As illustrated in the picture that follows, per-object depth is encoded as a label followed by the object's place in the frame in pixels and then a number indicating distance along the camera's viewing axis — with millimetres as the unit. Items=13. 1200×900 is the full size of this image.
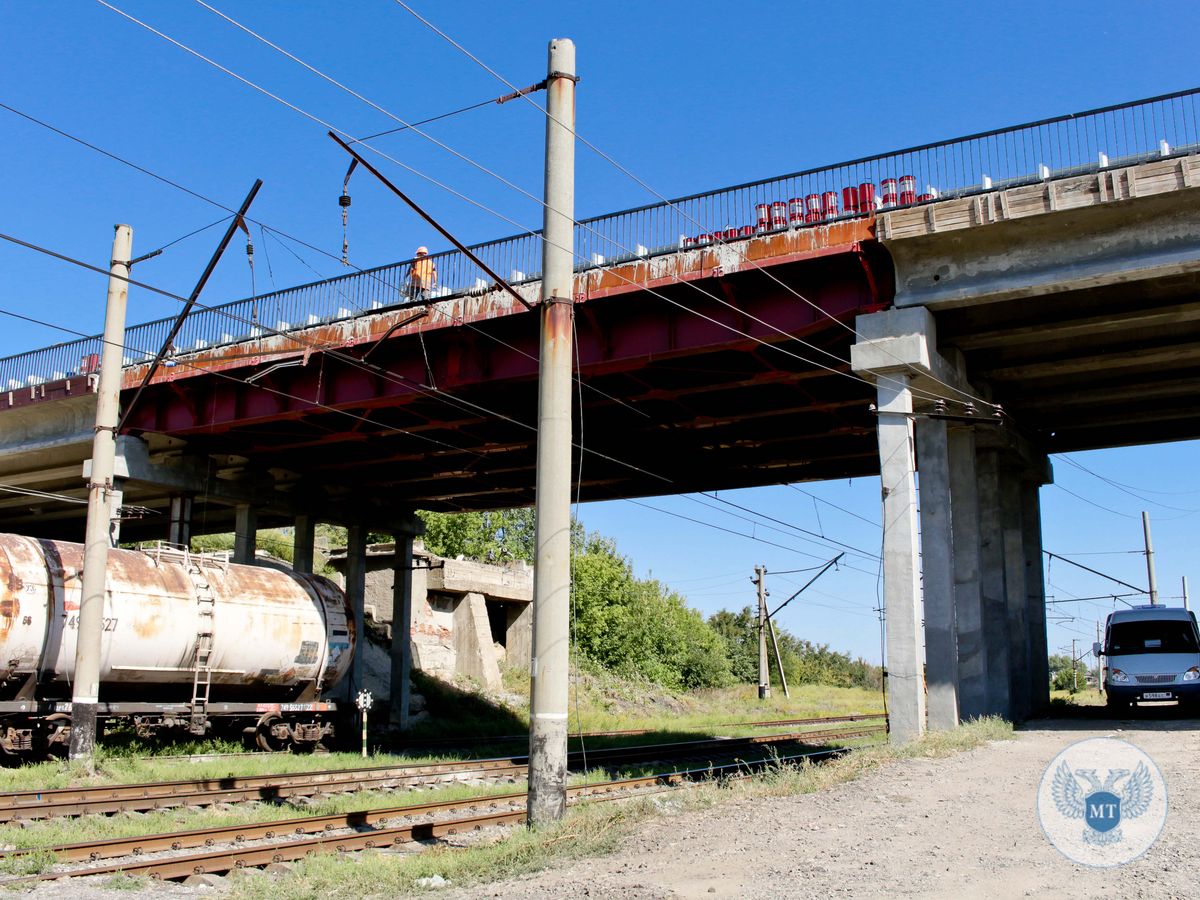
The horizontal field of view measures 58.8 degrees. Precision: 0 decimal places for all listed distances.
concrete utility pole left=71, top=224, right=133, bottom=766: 18453
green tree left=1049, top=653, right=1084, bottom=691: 69725
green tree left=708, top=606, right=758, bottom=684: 85312
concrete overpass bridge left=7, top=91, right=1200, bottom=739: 19312
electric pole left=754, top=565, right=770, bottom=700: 53531
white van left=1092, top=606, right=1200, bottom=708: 24828
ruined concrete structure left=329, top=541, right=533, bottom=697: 44094
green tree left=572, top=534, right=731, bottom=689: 62688
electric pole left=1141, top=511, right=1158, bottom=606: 51981
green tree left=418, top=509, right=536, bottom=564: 72750
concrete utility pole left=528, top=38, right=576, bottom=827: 11773
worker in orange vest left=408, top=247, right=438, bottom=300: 24453
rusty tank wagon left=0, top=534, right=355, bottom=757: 19641
